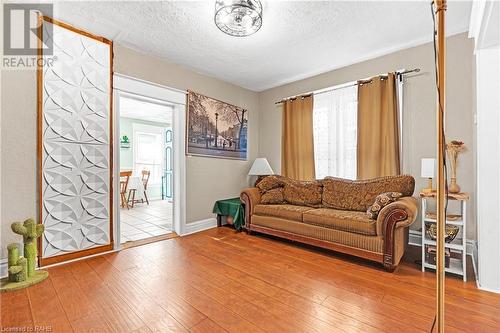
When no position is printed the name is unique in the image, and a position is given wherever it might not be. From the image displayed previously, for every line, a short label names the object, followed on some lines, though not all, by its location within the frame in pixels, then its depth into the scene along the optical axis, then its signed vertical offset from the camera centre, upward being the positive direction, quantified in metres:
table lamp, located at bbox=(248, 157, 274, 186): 4.41 -0.05
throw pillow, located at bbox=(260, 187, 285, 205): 3.68 -0.49
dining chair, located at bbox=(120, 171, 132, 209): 5.98 -0.52
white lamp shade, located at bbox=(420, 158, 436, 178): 2.49 -0.02
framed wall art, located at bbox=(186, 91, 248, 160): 3.85 +0.70
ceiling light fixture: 2.15 +1.47
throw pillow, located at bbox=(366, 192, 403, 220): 2.51 -0.39
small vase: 2.41 -0.22
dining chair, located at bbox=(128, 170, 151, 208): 6.32 -0.61
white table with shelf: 2.14 -0.70
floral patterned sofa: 2.36 -0.58
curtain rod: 3.08 +1.27
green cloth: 3.85 -0.74
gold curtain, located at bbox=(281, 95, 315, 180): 4.06 +0.48
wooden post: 0.98 +0.02
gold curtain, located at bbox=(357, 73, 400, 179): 3.16 +0.53
